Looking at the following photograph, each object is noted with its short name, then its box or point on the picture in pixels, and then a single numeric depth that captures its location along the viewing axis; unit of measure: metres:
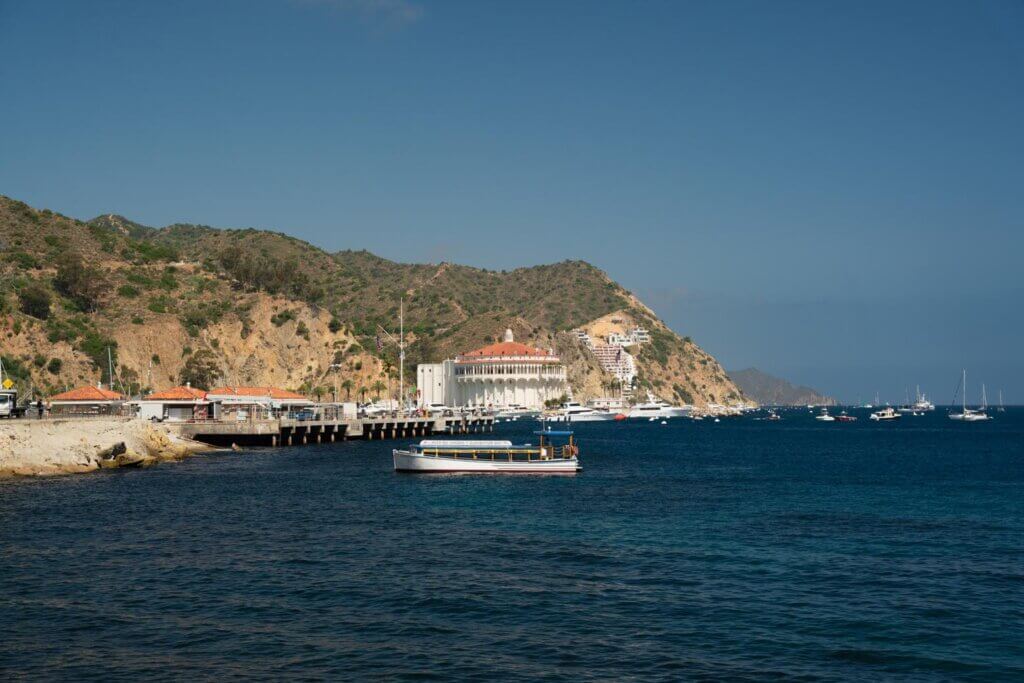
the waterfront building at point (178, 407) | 90.81
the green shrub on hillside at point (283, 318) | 148.62
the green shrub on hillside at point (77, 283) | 129.12
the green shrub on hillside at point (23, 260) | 133.25
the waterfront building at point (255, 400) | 104.38
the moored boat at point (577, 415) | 185.79
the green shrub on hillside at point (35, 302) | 120.75
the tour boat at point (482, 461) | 65.12
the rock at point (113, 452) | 62.92
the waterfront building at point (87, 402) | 85.12
